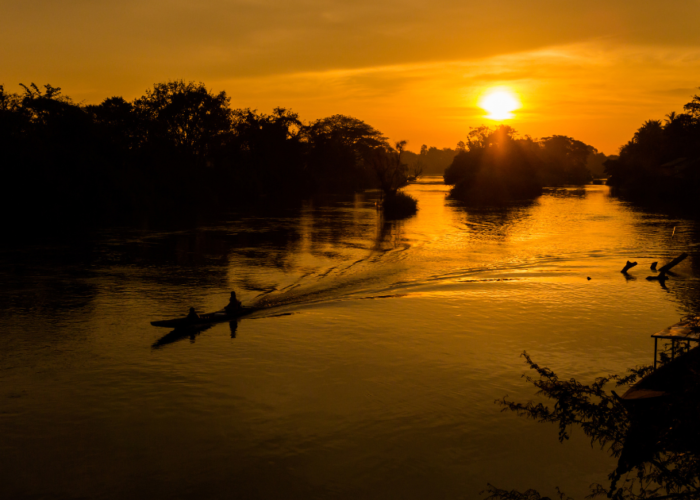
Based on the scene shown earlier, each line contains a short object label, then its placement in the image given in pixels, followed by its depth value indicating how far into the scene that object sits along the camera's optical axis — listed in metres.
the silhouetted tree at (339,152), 138.62
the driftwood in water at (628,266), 34.50
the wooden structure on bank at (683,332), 13.99
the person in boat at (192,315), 21.66
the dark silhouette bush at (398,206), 72.06
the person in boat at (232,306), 23.25
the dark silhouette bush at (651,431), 9.21
